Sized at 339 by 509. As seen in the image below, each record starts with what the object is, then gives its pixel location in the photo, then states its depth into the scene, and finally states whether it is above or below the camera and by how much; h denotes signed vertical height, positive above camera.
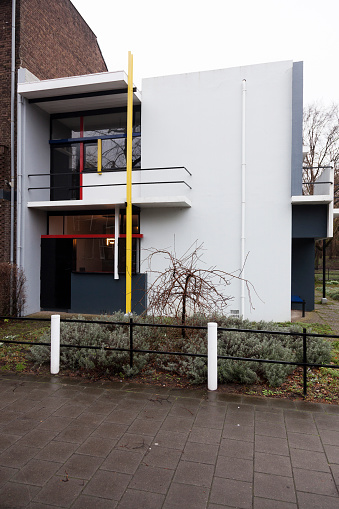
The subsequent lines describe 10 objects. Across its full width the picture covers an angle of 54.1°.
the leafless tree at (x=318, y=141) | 26.11 +8.97
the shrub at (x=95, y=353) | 5.02 -1.58
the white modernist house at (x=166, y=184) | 9.15 +2.01
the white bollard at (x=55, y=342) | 4.99 -1.35
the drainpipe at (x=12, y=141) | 9.70 +3.26
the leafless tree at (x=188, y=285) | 5.90 -0.70
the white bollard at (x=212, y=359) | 4.42 -1.42
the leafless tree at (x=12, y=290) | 9.00 -1.07
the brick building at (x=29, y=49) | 9.70 +6.38
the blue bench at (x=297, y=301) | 9.79 -1.39
